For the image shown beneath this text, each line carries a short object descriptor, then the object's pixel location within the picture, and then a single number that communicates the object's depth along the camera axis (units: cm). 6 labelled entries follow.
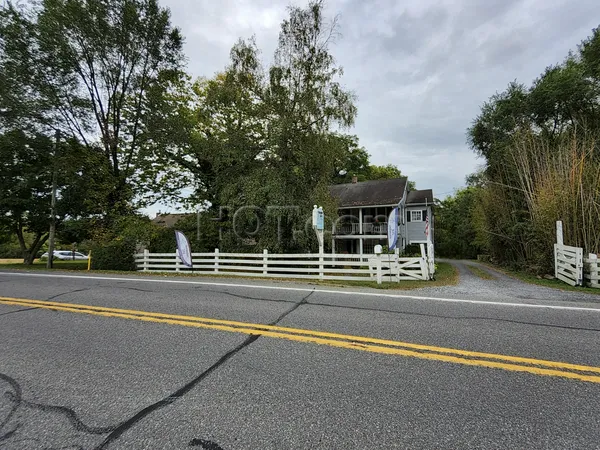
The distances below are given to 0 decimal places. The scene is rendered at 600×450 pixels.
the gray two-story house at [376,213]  2178
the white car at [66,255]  3353
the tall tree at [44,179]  1572
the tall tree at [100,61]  1460
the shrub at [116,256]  1356
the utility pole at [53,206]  1527
